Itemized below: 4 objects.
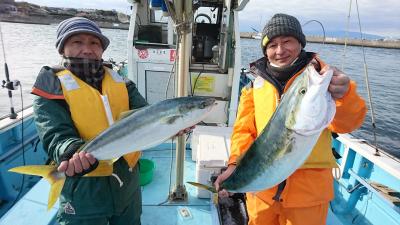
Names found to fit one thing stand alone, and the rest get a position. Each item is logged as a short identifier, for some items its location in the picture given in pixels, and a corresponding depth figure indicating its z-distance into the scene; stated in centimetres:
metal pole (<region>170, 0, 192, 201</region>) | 286
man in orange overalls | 200
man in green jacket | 193
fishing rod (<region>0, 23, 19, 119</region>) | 388
